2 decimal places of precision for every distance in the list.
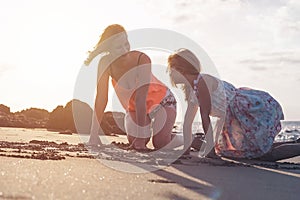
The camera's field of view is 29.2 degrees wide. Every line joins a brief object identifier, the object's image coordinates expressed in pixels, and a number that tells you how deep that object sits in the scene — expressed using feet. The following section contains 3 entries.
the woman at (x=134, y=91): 21.15
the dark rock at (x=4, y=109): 61.36
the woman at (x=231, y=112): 20.38
